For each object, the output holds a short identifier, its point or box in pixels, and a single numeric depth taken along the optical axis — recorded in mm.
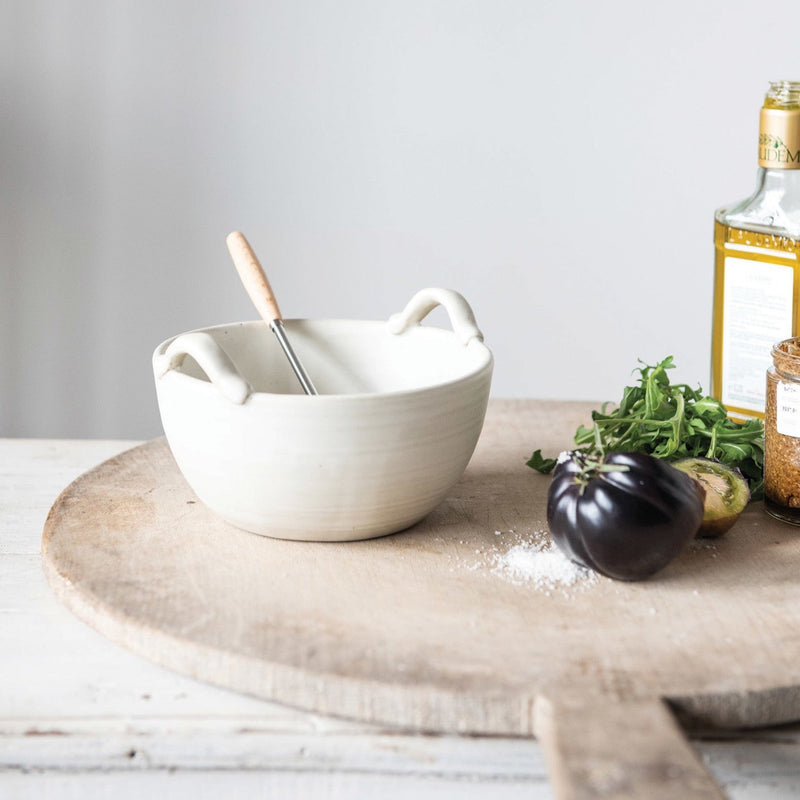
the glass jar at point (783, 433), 1355
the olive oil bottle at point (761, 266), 1432
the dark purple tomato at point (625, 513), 1279
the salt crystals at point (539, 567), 1308
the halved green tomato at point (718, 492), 1355
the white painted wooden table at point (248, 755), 1203
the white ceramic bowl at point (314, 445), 1303
